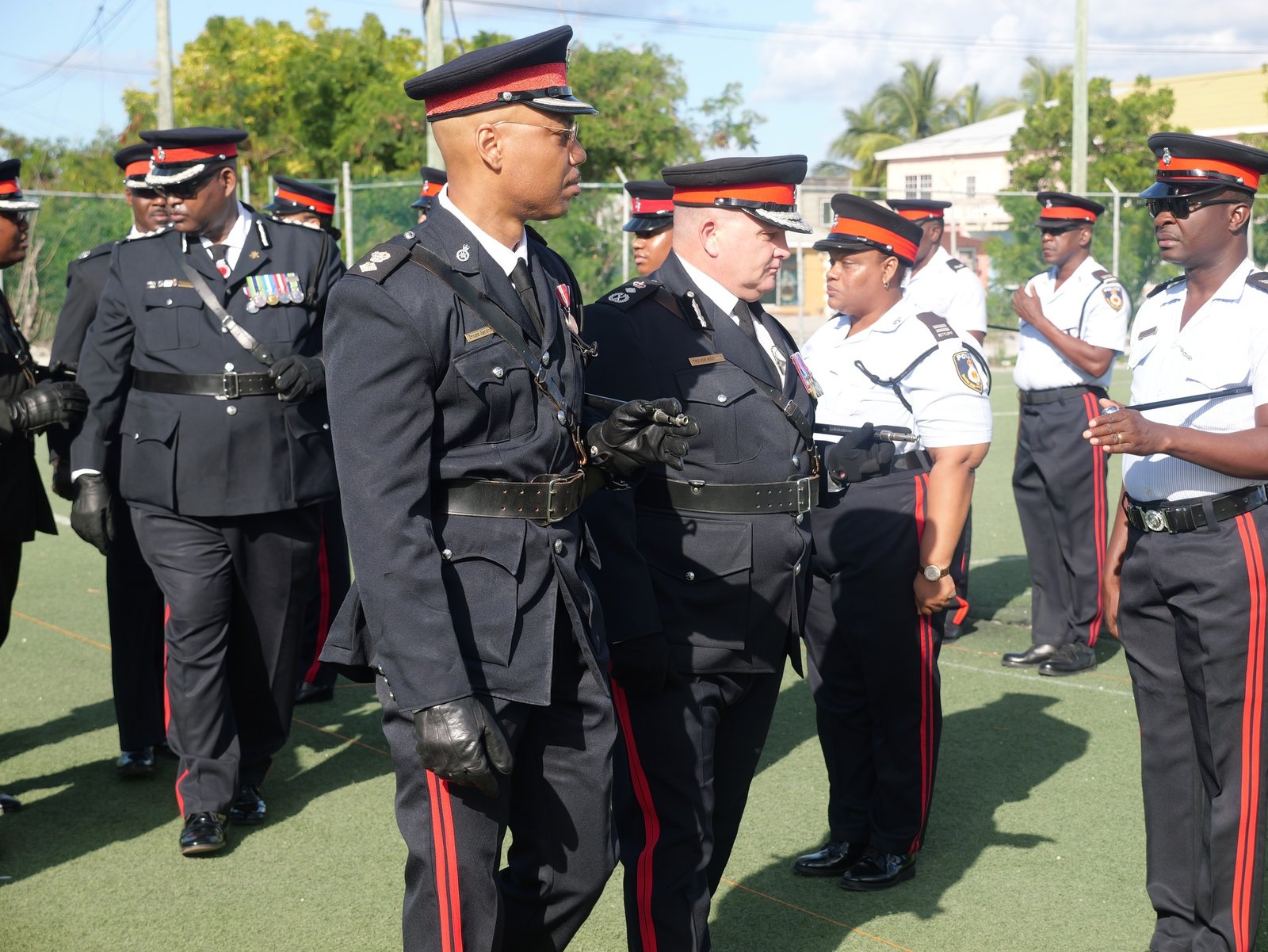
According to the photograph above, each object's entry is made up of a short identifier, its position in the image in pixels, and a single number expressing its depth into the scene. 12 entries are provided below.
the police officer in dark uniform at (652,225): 6.29
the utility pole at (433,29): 15.19
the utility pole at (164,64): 19.88
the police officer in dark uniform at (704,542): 3.24
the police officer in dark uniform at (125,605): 5.20
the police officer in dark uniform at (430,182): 7.74
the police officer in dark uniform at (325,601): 6.21
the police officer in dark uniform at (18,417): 4.70
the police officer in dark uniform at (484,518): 2.52
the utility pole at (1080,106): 19.98
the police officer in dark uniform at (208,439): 4.61
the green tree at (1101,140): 29.27
